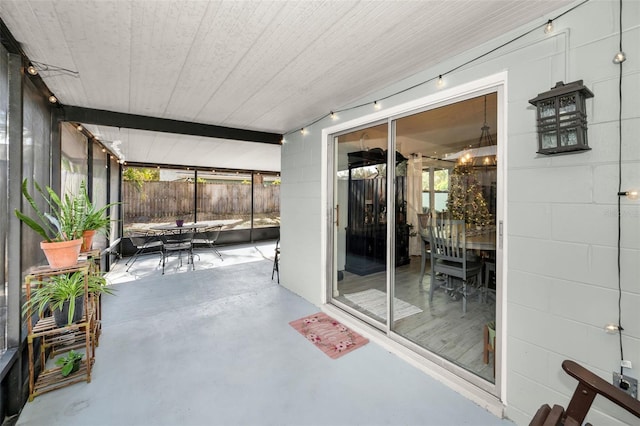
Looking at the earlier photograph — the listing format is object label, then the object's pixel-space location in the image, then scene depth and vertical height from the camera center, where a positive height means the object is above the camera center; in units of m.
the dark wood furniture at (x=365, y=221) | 3.71 -0.13
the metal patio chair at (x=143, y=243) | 5.09 -0.63
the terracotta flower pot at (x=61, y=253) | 1.85 -0.29
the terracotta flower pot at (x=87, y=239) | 2.34 -0.25
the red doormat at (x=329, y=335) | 2.43 -1.18
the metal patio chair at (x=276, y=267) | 4.39 -0.90
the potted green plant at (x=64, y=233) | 1.75 -0.17
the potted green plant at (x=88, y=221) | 2.17 -0.09
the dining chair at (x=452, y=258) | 3.06 -0.51
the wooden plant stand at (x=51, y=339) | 1.80 -0.93
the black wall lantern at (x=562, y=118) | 1.33 +0.47
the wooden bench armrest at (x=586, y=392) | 1.00 -0.66
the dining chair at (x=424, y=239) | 3.65 -0.35
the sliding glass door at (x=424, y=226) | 2.47 -0.17
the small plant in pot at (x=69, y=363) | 1.99 -1.14
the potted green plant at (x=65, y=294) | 1.84 -0.58
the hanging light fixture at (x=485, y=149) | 2.61 +0.73
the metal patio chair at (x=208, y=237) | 5.63 -0.58
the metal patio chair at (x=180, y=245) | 4.95 -0.63
